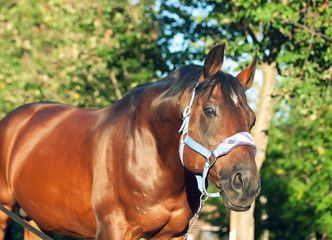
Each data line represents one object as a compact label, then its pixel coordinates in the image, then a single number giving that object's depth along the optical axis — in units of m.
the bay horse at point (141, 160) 5.28
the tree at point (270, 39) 11.00
